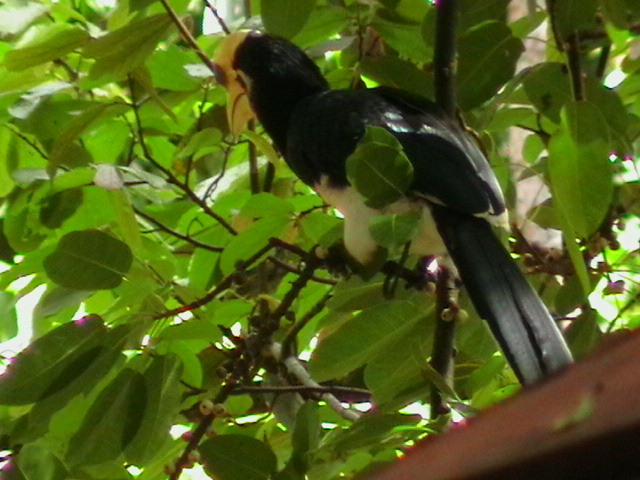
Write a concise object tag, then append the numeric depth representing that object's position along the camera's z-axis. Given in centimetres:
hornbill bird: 990
